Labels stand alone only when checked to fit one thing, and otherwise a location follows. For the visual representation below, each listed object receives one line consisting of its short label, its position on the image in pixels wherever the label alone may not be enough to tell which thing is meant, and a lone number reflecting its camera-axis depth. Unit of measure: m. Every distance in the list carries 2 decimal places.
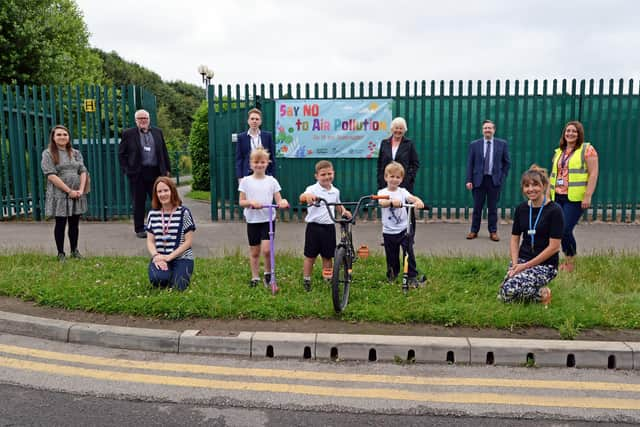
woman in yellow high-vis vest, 6.04
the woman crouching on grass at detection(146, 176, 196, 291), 5.30
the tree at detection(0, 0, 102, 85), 16.44
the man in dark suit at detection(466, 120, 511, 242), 8.31
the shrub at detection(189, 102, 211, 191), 17.62
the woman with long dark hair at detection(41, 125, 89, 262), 6.62
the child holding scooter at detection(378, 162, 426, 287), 5.36
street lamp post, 22.27
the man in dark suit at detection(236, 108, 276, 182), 7.46
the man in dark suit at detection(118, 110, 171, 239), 8.23
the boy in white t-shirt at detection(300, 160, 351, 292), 5.33
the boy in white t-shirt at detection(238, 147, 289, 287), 5.38
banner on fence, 9.99
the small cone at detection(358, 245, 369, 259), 5.74
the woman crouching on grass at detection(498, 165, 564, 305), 4.78
